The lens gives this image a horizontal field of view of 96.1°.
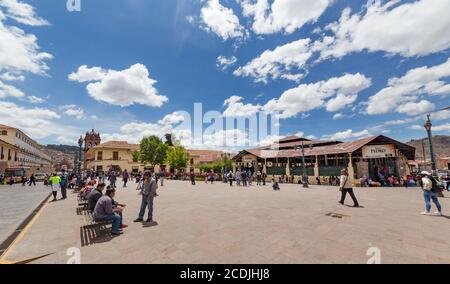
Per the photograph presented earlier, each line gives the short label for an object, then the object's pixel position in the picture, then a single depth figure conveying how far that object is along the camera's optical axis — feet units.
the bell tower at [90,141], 201.67
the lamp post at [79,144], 51.65
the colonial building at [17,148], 128.92
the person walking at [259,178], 69.53
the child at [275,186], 50.52
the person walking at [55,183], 36.68
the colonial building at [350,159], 64.95
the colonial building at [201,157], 192.62
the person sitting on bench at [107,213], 16.46
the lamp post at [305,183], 58.08
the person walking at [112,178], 51.93
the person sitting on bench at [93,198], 19.15
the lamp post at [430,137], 37.67
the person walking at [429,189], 22.37
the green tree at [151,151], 151.53
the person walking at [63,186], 39.20
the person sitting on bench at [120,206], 18.22
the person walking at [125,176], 60.30
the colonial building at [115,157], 158.81
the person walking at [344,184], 28.22
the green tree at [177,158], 136.46
